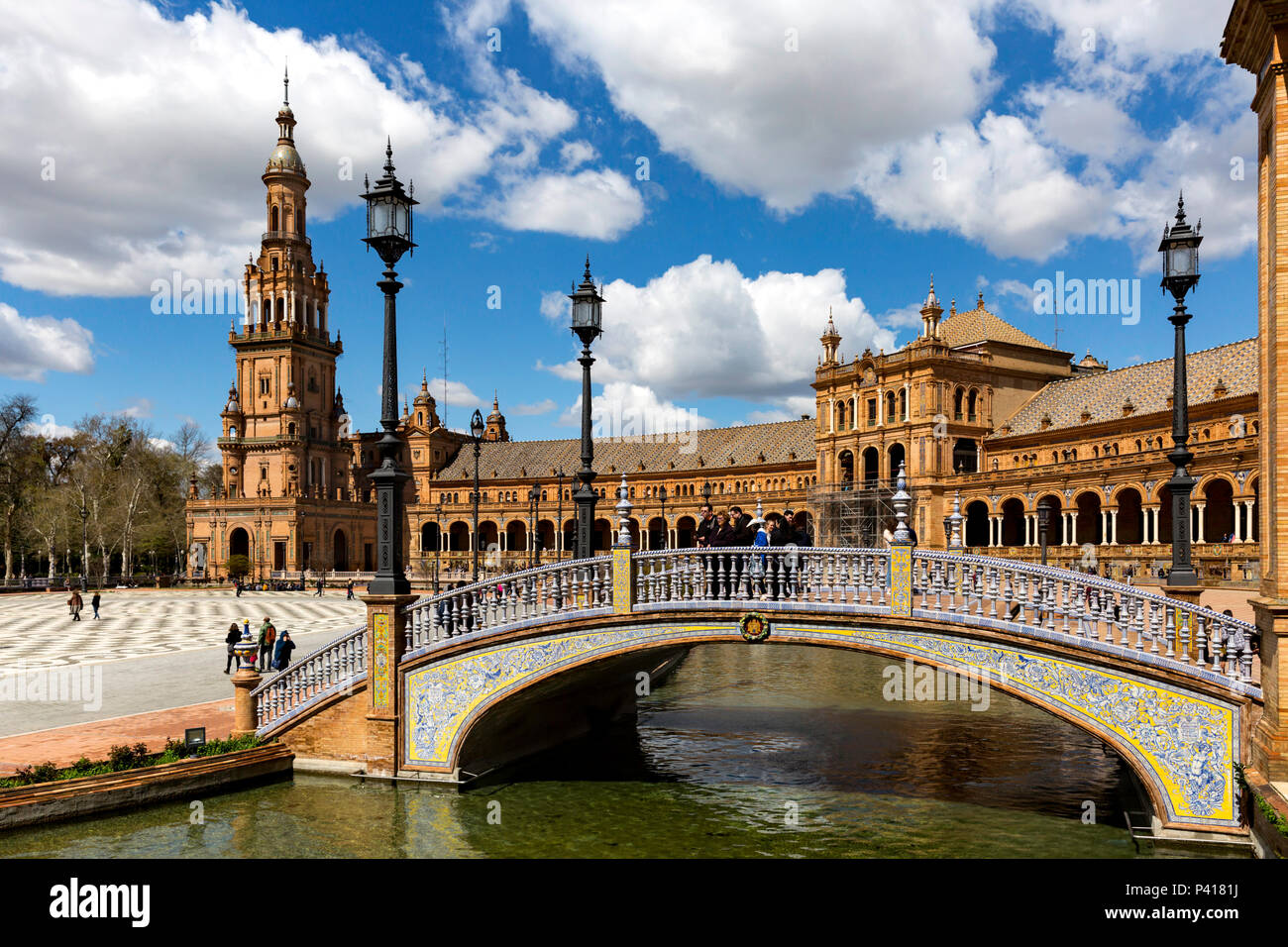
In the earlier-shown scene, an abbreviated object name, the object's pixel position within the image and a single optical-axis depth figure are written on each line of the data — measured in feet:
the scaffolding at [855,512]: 230.48
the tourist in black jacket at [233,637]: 83.15
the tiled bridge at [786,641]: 38.63
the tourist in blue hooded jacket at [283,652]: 69.97
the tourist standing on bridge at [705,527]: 54.19
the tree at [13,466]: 234.79
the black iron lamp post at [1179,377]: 51.72
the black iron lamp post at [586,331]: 55.16
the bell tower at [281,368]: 302.04
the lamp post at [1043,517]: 106.63
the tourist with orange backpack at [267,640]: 82.94
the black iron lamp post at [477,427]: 99.19
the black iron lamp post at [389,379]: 50.70
